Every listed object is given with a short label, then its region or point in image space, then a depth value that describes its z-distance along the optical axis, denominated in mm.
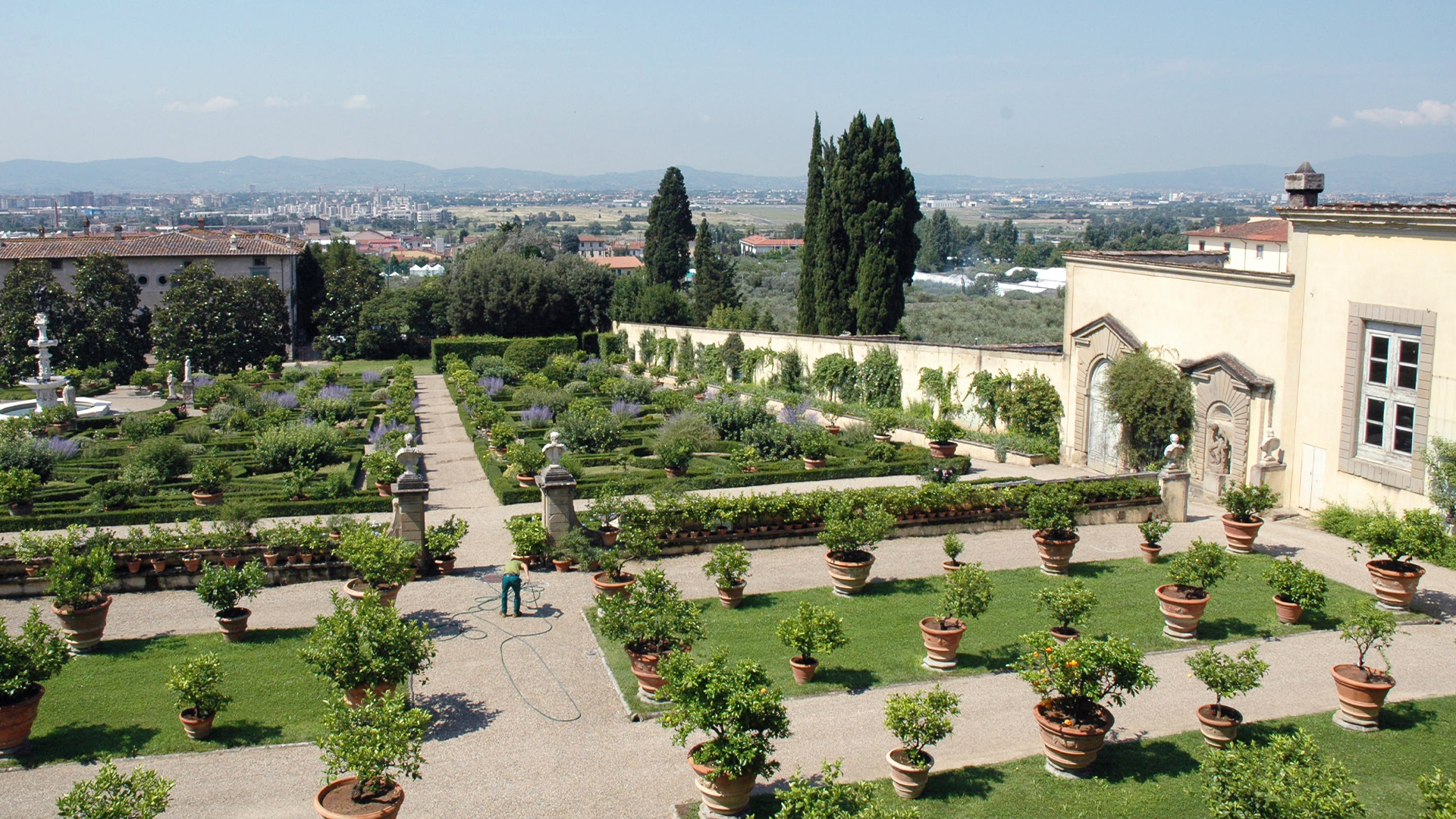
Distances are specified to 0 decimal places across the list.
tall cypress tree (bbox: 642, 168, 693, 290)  56844
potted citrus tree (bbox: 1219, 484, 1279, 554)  16438
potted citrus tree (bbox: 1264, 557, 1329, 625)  12953
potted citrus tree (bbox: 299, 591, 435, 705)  10383
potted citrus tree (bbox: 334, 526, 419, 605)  13320
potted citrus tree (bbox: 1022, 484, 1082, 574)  15469
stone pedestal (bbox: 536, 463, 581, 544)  15990
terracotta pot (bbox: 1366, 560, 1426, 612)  13695
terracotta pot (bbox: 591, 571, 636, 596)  14367
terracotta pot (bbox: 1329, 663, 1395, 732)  10414
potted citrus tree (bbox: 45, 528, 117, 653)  12467
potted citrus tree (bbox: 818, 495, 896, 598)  14617
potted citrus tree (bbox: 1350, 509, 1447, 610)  13578
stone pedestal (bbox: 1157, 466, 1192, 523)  18562
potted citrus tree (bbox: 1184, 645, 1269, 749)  9805
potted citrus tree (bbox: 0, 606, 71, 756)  9938
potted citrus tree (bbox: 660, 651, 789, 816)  8500
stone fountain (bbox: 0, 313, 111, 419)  29625
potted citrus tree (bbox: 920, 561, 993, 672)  11938
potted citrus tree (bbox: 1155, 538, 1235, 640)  12891
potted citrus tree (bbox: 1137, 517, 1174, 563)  15812
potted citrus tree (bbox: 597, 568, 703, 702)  11312
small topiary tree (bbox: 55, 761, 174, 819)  7188
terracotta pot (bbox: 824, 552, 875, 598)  14562
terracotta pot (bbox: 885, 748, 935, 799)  9117
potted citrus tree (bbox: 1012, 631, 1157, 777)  9289
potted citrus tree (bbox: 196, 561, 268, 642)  12859
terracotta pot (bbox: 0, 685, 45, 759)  9938
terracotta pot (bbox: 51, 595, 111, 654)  12508
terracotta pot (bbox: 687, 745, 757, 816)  8672
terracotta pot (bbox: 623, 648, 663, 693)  11188
